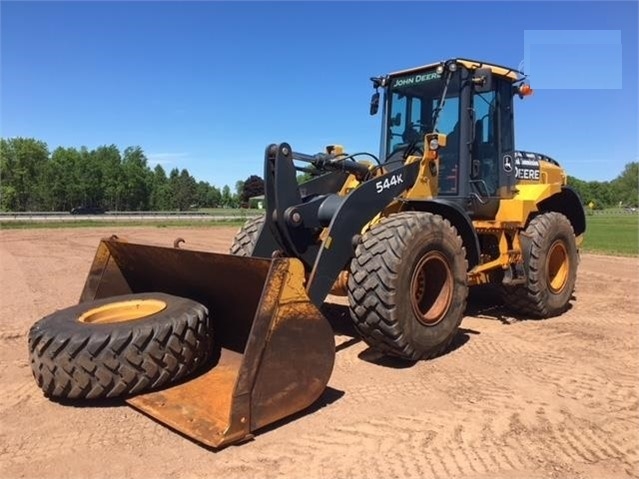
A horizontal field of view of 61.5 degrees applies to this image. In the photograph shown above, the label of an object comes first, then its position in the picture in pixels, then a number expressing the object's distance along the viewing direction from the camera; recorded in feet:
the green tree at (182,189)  337.72
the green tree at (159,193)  283.38
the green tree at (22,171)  204.44
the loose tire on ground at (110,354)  12.48
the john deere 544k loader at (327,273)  12.05
